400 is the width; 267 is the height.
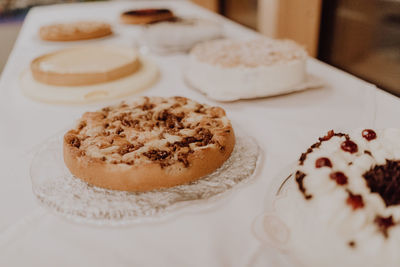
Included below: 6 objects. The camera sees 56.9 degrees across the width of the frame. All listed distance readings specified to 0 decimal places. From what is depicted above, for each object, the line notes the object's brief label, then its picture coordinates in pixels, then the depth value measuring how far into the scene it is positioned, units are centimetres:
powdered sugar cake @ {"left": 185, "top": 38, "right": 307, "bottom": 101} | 116
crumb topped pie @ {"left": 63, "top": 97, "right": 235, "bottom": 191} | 72
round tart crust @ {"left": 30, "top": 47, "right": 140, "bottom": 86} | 127
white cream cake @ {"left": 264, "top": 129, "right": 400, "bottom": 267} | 52
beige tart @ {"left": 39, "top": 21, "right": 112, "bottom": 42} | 190
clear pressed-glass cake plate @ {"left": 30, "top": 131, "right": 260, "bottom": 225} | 67
